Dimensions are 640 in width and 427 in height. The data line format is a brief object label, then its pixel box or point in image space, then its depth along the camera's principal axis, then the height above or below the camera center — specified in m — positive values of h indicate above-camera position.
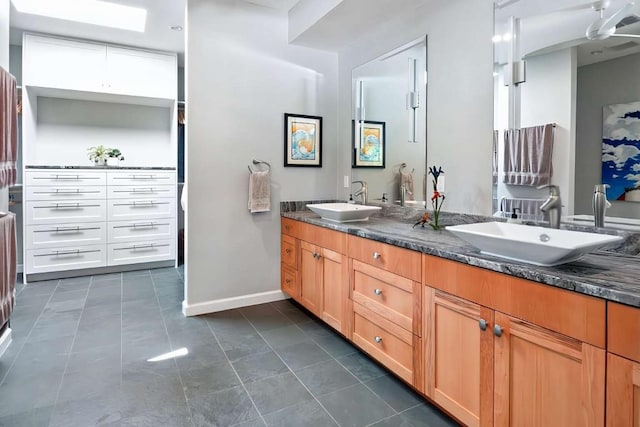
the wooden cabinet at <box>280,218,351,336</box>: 2.42 -0.54
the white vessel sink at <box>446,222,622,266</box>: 1.20 -0.15
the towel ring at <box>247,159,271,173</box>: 3.17 +0.32
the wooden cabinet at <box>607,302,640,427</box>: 0.99 -0.45
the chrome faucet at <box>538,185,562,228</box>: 1.68 -0.03
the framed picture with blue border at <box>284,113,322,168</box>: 3.31 +0.54
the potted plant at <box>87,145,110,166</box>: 4.29 +0.50
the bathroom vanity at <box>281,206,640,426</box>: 1.06 -0.48
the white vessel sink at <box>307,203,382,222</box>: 2.55 -0.10
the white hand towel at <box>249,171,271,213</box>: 3.10 +0.07
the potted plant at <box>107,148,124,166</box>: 4.38 +0.51
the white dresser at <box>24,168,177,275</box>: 3.87 -0.22
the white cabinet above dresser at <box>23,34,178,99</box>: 3.77 +1.42
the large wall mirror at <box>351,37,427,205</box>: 2.60 +0.60
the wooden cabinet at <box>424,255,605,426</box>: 1.11 -0.54
